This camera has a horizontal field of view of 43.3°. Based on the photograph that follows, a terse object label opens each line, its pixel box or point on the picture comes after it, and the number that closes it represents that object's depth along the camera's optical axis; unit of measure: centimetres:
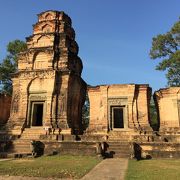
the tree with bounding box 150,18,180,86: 2470
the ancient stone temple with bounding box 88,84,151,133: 1925
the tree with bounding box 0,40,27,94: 3045
